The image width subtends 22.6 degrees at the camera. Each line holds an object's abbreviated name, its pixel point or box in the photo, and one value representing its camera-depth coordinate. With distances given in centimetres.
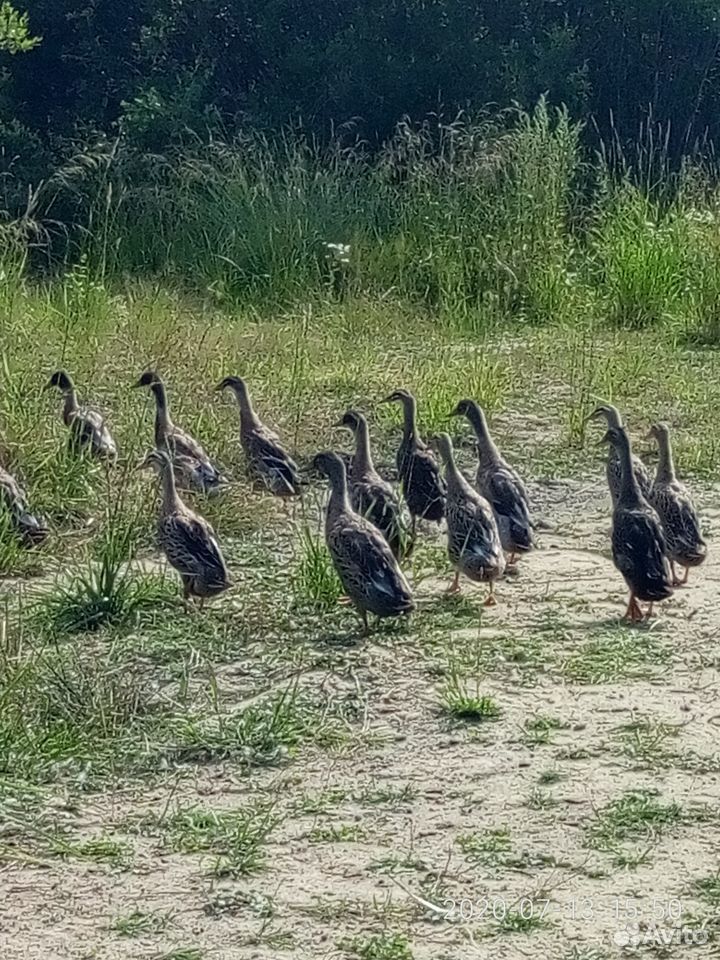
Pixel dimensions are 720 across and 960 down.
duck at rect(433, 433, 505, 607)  708
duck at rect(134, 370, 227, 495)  839
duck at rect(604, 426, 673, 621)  685
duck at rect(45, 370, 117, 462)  853
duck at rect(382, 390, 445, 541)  807
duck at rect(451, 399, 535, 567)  755
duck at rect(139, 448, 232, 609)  697
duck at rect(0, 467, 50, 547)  766
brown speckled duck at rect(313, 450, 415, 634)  664
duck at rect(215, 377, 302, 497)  865
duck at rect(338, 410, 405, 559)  749
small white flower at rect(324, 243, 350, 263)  1362
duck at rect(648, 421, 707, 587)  741
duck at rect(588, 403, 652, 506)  777
